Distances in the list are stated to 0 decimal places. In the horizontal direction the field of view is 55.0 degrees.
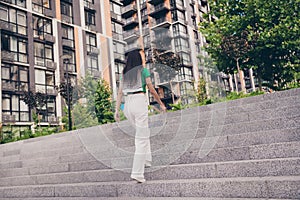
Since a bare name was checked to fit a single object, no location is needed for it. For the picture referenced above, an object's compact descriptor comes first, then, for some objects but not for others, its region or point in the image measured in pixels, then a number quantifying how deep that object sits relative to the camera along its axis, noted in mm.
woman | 3861
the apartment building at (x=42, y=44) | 26500
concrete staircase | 3512
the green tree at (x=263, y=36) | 17203
